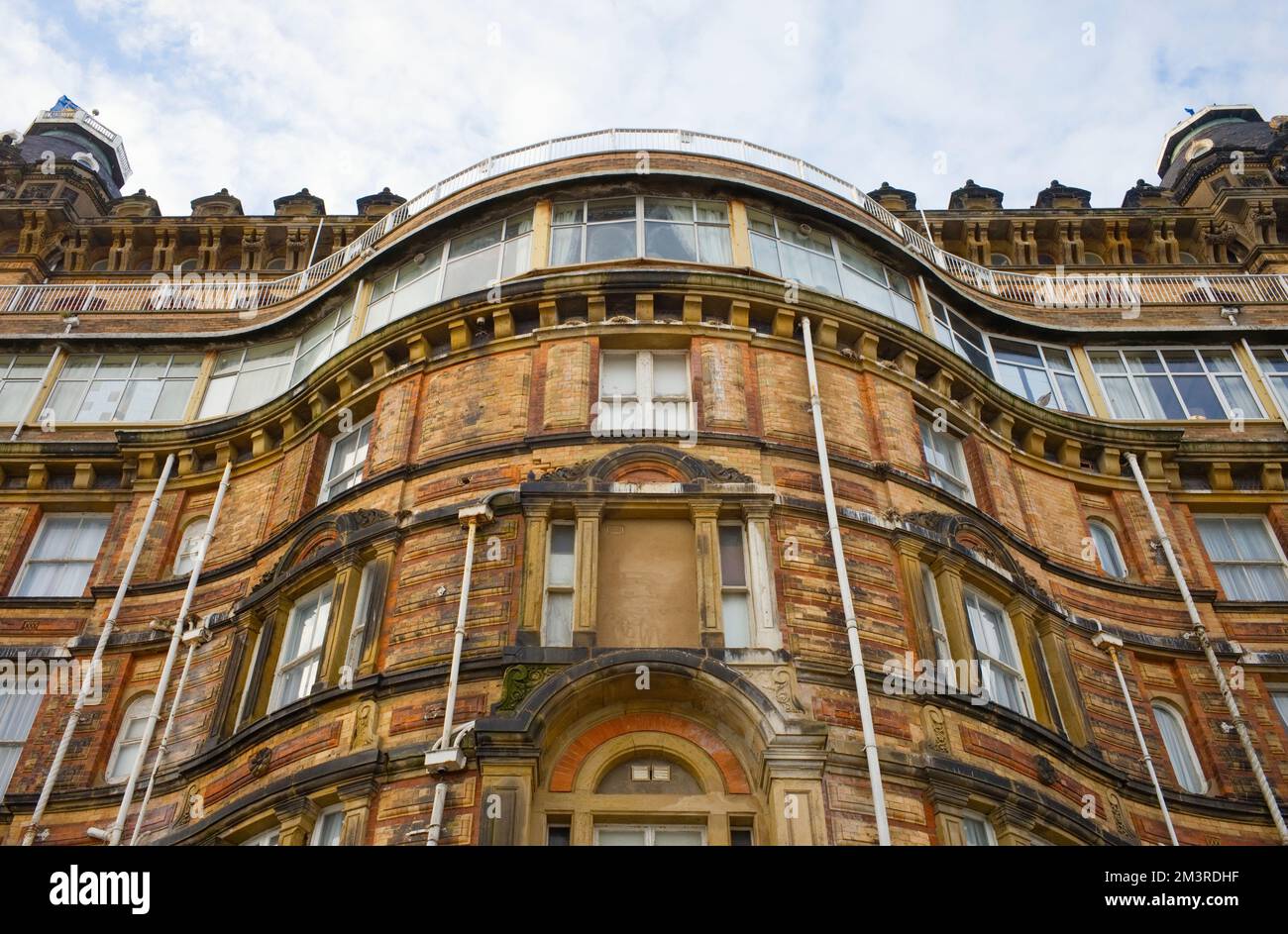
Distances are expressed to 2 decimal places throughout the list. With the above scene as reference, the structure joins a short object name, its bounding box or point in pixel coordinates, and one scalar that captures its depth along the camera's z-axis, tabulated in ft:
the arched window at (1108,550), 68.54
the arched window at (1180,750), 58.65
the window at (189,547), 67.00
